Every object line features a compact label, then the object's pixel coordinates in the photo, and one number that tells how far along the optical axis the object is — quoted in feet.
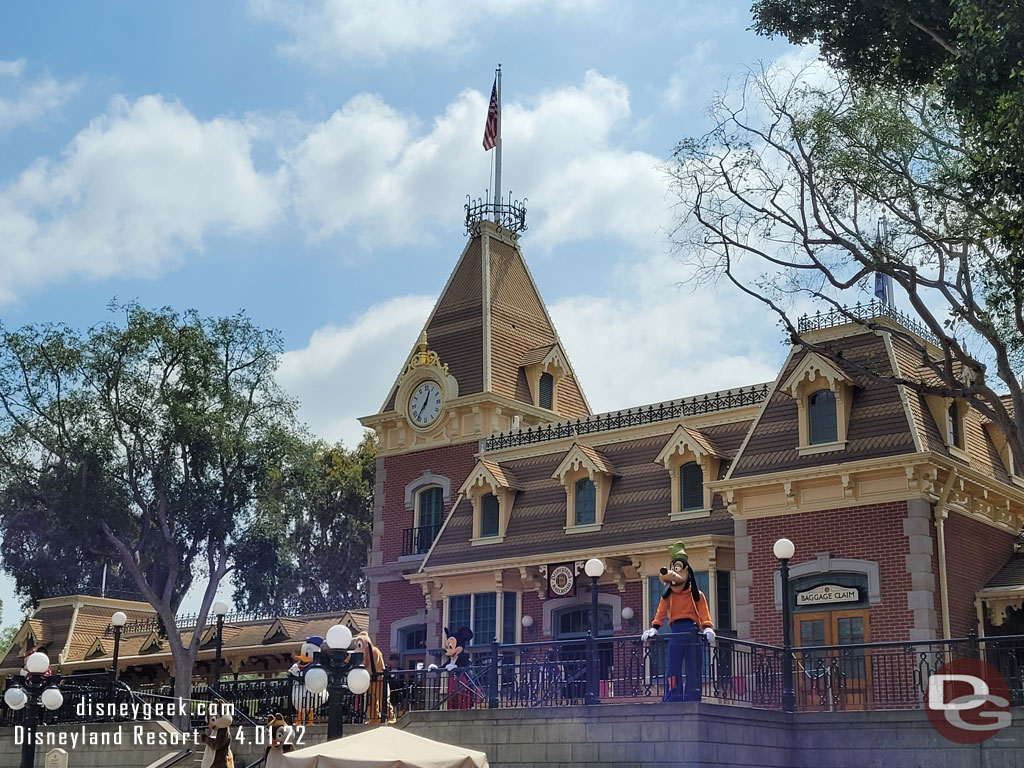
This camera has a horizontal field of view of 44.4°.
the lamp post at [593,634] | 59.93
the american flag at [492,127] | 124.06
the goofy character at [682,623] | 56.80
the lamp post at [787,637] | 61.05
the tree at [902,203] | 63.46
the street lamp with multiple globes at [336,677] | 54.34
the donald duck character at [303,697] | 74.64
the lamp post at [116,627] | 92.62
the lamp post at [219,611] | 90.22
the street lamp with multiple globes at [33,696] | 69.56
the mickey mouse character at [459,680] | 68.44
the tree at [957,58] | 54.29
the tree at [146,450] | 112.16
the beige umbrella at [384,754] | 47.62
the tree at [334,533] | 177.06
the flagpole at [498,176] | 123.65
